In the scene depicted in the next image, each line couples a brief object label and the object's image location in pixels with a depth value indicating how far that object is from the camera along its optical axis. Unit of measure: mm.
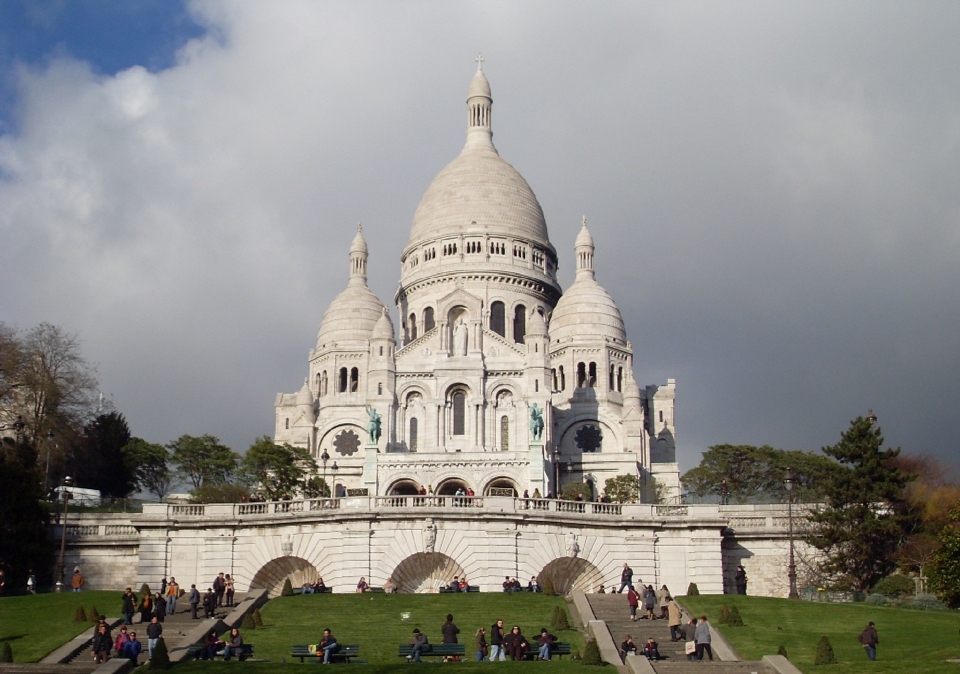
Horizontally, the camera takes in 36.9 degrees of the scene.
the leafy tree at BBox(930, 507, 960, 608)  40438
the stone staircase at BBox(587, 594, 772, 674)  32344
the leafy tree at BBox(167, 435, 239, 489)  82438
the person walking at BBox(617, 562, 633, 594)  44656
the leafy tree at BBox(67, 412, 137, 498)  77188
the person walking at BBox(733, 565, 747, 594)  51656
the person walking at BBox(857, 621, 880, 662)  33750
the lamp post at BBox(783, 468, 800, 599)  47259
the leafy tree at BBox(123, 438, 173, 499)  84250
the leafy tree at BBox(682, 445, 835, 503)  89312
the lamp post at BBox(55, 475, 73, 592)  52875
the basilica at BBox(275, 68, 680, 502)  88062
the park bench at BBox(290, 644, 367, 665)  34125
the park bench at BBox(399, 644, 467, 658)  34344
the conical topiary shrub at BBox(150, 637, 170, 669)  32375
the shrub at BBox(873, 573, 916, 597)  49531
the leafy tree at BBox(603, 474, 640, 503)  75875
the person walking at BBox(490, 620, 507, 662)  34344
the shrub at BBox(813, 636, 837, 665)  32719
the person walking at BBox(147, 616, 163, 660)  34250
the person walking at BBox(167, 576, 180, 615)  41188
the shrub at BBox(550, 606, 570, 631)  39094
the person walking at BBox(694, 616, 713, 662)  33906
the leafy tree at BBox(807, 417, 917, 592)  52281
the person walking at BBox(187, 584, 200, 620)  40344
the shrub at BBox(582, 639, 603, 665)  32281
